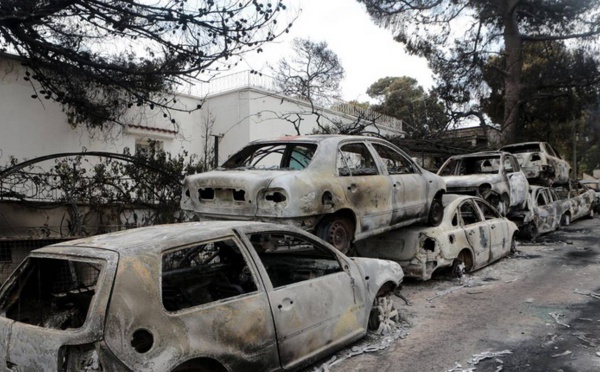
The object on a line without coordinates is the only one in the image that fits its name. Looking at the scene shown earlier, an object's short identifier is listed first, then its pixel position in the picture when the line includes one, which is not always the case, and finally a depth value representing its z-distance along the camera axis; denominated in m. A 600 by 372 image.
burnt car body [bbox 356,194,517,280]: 6.78
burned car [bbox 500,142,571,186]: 13.34
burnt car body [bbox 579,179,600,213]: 17.39
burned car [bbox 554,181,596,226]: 13.55
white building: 9.38
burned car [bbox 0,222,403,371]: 2.66
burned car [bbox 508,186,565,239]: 10.98
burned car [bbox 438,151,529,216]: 9.99
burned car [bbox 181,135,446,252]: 5.00
